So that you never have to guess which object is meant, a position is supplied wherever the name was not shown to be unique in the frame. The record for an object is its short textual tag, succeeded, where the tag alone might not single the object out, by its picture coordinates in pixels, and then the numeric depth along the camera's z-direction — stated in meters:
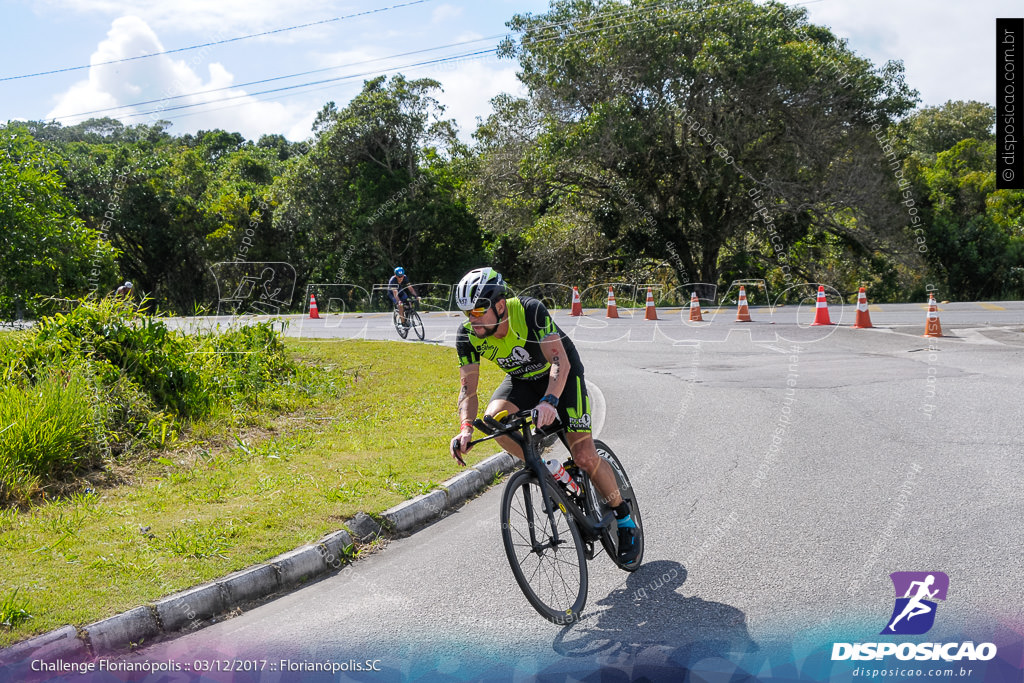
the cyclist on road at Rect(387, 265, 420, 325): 20.77
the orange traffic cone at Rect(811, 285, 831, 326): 18.67
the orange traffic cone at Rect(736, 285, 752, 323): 20.02
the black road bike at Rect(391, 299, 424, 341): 20.86
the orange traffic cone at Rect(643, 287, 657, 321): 21.91
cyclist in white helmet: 4.89
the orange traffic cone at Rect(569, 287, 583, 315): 24.48
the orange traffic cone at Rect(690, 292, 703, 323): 21.12
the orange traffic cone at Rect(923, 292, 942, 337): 15.85
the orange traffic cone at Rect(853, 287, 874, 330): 17.56
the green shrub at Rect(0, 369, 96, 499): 7.23
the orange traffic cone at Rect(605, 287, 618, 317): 23.31
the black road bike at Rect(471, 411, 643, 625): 4.65
